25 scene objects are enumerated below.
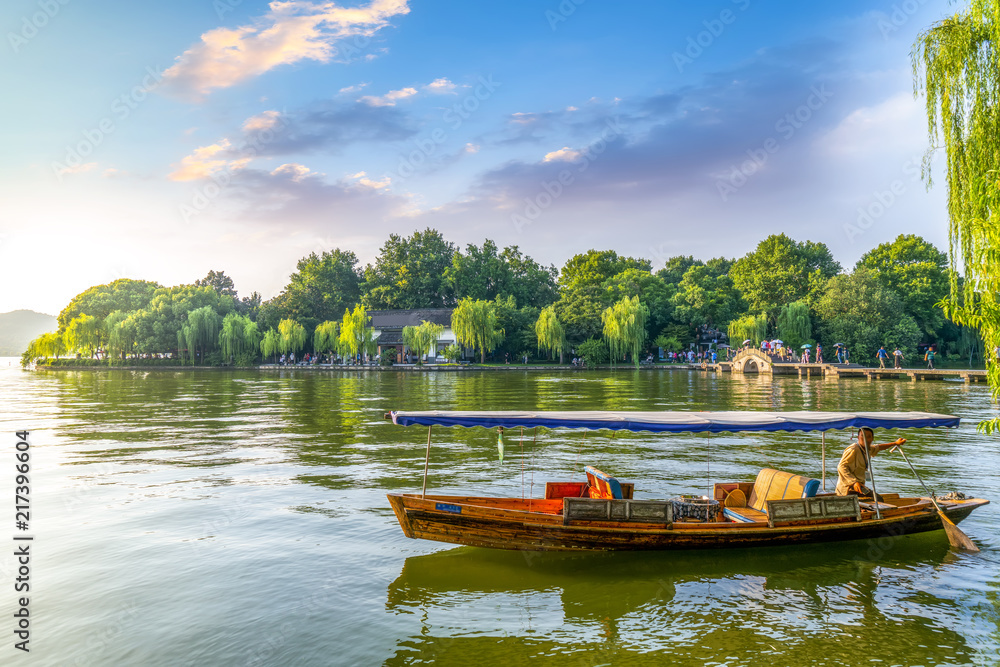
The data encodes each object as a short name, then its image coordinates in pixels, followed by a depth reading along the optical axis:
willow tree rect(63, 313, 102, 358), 77.00
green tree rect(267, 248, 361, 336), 80.94
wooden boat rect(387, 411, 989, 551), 9.41
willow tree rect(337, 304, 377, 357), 69.12
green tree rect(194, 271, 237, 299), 106.62
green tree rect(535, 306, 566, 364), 67.00
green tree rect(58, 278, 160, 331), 85.06
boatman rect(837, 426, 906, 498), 10.70
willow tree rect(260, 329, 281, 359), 72.06
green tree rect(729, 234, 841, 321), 69.25
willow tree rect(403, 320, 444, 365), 69.44
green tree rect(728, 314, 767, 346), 64.31
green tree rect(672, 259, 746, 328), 71.81
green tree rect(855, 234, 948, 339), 61.44
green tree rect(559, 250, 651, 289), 78.75
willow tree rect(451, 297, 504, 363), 67.62
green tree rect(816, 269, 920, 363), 57.62
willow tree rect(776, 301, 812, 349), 62.06
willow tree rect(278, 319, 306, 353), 73.00
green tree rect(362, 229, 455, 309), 91.56
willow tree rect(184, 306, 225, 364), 71.00
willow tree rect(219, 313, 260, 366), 70.88
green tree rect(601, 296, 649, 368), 64.00
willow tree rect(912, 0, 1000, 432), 8.44
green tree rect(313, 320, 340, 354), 72.81
